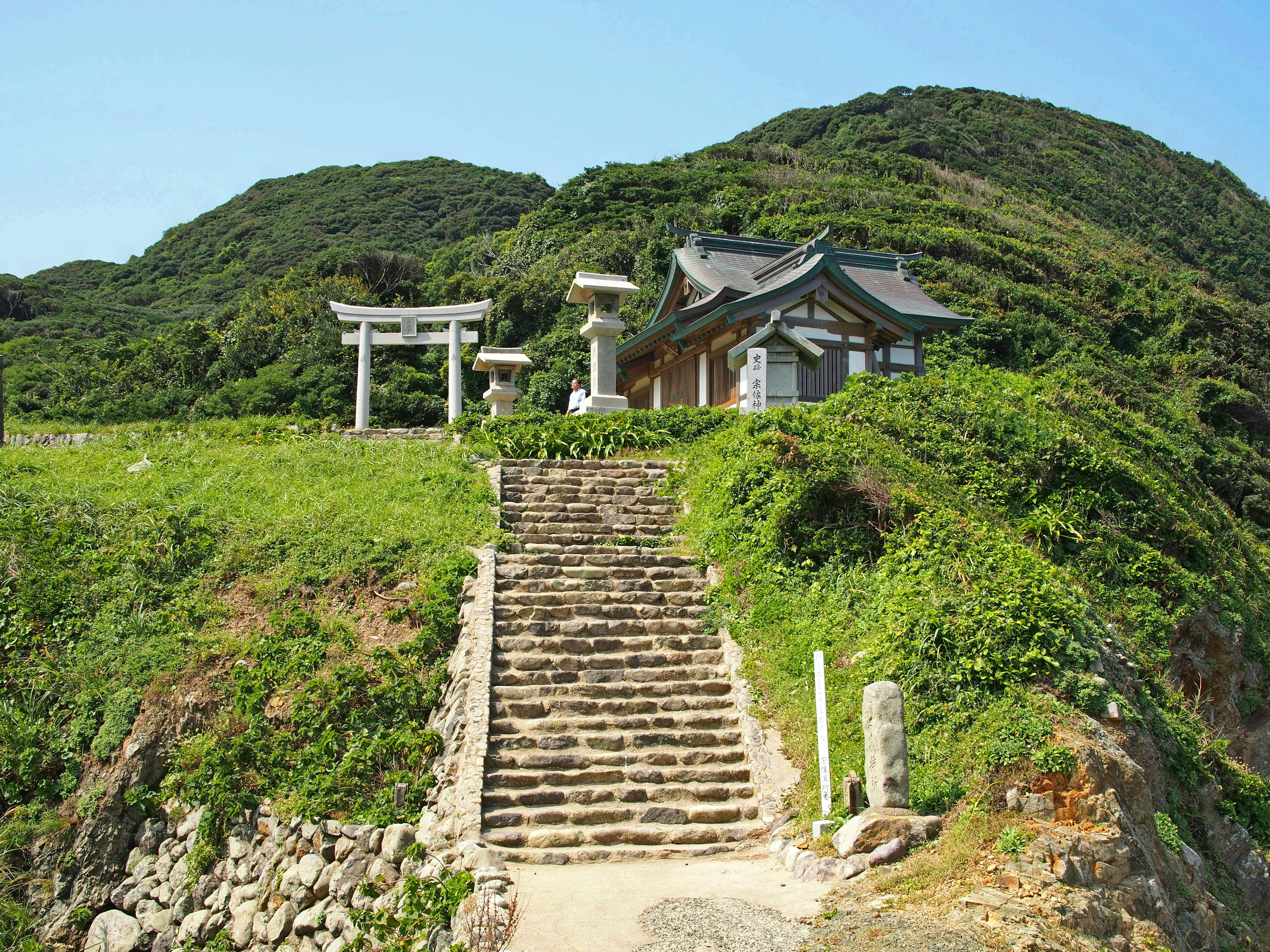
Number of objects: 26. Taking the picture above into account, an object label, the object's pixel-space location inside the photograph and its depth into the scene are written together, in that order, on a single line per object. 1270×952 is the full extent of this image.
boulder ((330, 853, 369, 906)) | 8.70
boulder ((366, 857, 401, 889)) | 8.59
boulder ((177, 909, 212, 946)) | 9.27
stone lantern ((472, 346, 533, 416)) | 27.23
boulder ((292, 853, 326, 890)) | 9.02
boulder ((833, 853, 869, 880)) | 7.40
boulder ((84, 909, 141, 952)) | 9.41
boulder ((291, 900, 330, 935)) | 8.63
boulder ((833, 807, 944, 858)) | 7.52
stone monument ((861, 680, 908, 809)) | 7.86
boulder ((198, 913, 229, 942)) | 9.23
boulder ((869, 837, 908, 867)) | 7.34
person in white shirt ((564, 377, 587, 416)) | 22.53
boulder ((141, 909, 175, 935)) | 9.50
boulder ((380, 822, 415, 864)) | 8.80
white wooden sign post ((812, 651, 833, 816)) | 8.33
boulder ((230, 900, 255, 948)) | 9.00
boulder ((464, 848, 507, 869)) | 8.08
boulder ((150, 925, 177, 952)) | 9.37
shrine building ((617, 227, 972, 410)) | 23.39
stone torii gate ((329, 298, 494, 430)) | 27.03
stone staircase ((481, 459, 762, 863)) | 9.16
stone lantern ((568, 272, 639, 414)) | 22.14
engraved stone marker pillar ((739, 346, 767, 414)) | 18.23
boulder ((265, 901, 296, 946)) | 8.82
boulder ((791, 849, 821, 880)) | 7.88
